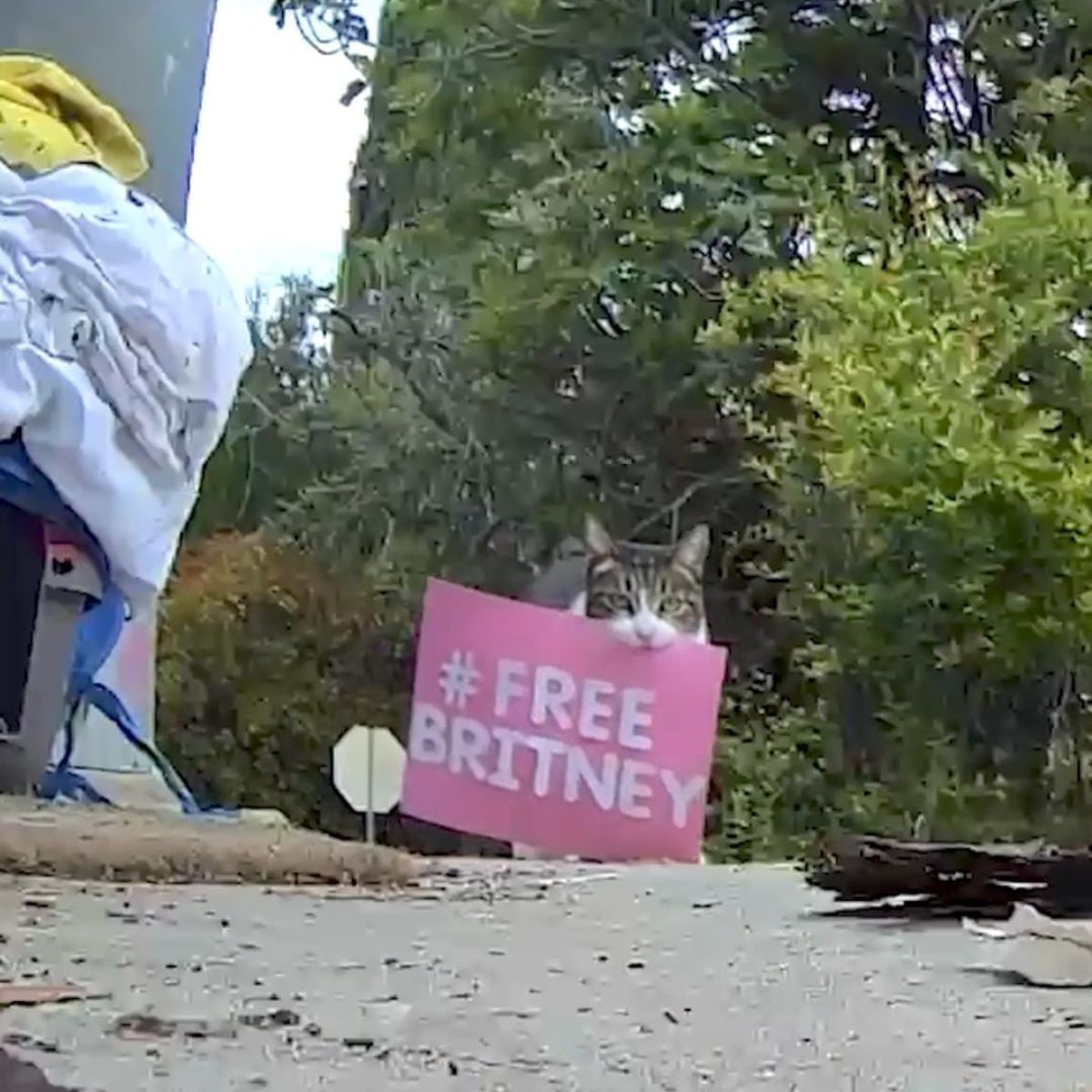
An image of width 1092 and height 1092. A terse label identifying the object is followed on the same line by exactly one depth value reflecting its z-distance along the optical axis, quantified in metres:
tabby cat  3.55
